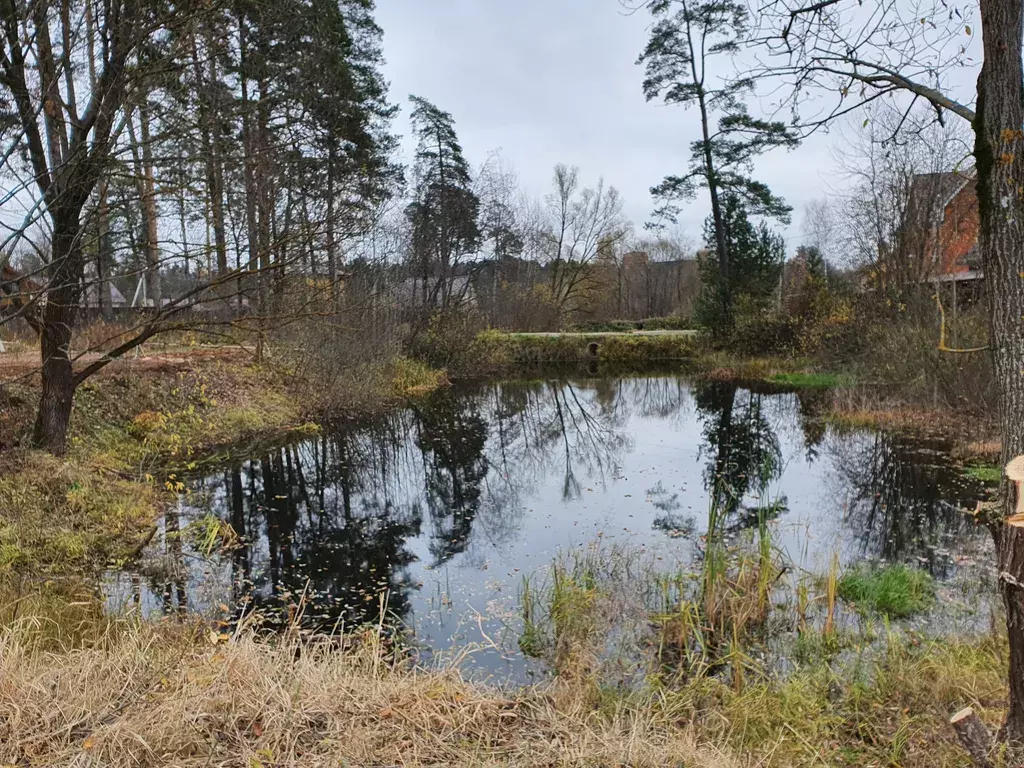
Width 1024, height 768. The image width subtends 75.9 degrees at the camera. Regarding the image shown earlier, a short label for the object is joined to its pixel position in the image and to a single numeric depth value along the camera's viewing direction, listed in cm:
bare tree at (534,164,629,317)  3578
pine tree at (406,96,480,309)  2203
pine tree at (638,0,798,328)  2183
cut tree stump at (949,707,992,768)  213
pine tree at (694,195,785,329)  2238
